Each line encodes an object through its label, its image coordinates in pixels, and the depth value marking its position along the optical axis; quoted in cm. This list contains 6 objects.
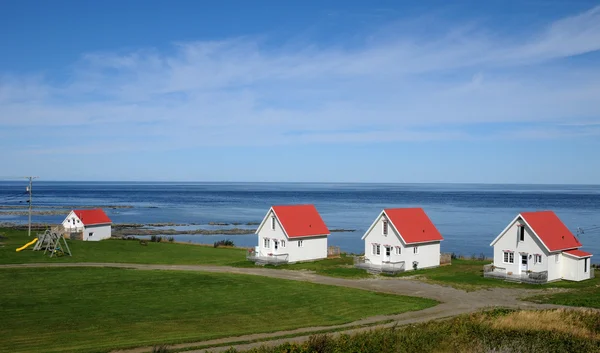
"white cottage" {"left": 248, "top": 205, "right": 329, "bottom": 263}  6053
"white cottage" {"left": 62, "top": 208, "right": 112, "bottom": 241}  7512
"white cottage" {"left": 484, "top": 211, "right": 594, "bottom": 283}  4762
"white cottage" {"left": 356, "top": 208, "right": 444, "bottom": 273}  5484
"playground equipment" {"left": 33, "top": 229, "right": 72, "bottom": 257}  5985
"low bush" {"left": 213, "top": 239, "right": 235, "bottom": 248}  8003
